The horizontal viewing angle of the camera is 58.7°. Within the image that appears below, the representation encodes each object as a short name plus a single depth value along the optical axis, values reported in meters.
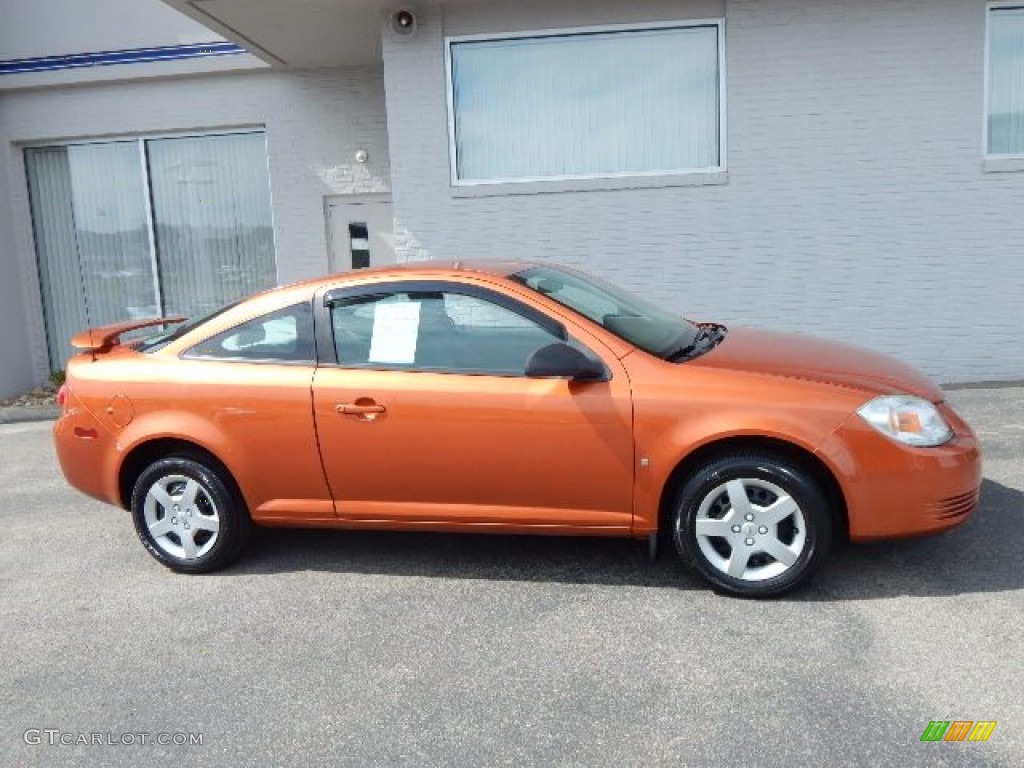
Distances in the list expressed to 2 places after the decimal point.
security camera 8.17
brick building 8.23
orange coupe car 3.96
